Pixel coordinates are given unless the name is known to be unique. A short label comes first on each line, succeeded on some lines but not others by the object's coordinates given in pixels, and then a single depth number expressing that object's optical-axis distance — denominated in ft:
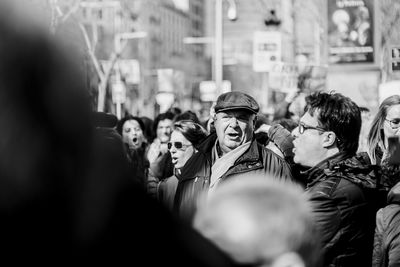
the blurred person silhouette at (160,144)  26.08
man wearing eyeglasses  11.21
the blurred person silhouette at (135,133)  30.90
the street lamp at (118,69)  86.63
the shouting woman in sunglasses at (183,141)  21.88
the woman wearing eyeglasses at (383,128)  19.43
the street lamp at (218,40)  77.15
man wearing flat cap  16.49
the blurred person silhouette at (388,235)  12.21
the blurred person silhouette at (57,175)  2.74
